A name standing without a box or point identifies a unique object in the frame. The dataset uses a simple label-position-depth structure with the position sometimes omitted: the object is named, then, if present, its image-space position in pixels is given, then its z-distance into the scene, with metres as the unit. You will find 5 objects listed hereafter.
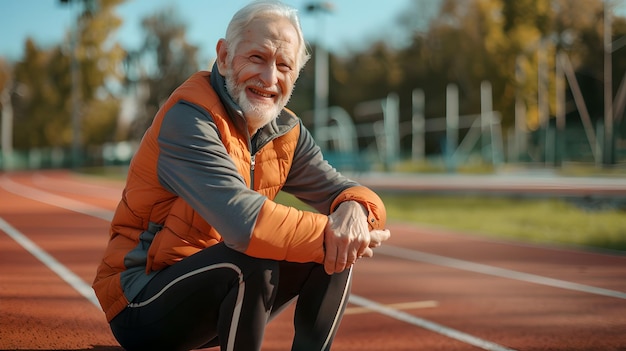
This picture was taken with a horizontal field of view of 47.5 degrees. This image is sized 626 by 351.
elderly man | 2.12
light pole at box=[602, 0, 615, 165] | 20.20
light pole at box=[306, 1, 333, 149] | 24.22
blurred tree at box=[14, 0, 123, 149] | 33.12
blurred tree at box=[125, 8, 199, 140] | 41.44
